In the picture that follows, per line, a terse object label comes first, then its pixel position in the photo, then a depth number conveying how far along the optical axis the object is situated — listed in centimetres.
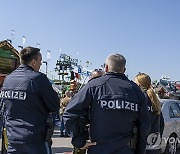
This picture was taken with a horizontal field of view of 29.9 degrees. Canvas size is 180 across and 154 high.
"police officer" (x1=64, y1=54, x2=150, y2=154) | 326
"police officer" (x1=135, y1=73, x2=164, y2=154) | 472
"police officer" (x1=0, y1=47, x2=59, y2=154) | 368
